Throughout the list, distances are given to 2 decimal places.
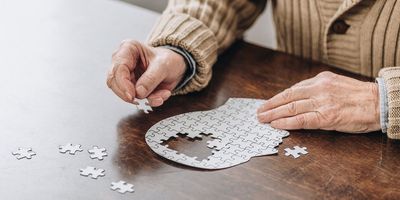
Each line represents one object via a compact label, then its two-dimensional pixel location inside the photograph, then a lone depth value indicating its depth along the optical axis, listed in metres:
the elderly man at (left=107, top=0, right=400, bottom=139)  1.52
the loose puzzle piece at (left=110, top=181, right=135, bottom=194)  1.27
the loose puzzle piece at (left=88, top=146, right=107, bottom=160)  1.38
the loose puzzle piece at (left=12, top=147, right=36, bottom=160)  1.36
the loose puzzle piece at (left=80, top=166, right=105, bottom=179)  1.31
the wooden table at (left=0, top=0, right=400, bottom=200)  1.29
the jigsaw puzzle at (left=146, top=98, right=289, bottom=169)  1.39
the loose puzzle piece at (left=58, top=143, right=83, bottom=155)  1.39
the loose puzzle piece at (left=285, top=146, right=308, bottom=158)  1.43
